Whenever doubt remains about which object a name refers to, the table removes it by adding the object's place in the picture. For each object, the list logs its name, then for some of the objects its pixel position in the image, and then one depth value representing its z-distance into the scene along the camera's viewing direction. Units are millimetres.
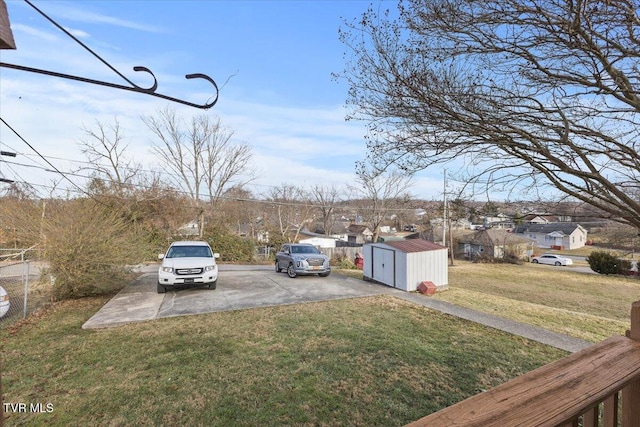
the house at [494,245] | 31828
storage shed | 10180
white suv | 8555
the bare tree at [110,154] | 20312
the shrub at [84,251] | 7545
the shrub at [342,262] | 19805
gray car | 11742
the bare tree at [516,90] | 3051
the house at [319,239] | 39912
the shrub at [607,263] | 24422
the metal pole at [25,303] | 6602
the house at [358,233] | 52256
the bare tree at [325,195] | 36781
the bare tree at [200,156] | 23781
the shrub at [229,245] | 21312
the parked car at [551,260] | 34312
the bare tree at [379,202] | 29248
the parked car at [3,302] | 6535
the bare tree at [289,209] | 35250
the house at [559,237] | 50156
